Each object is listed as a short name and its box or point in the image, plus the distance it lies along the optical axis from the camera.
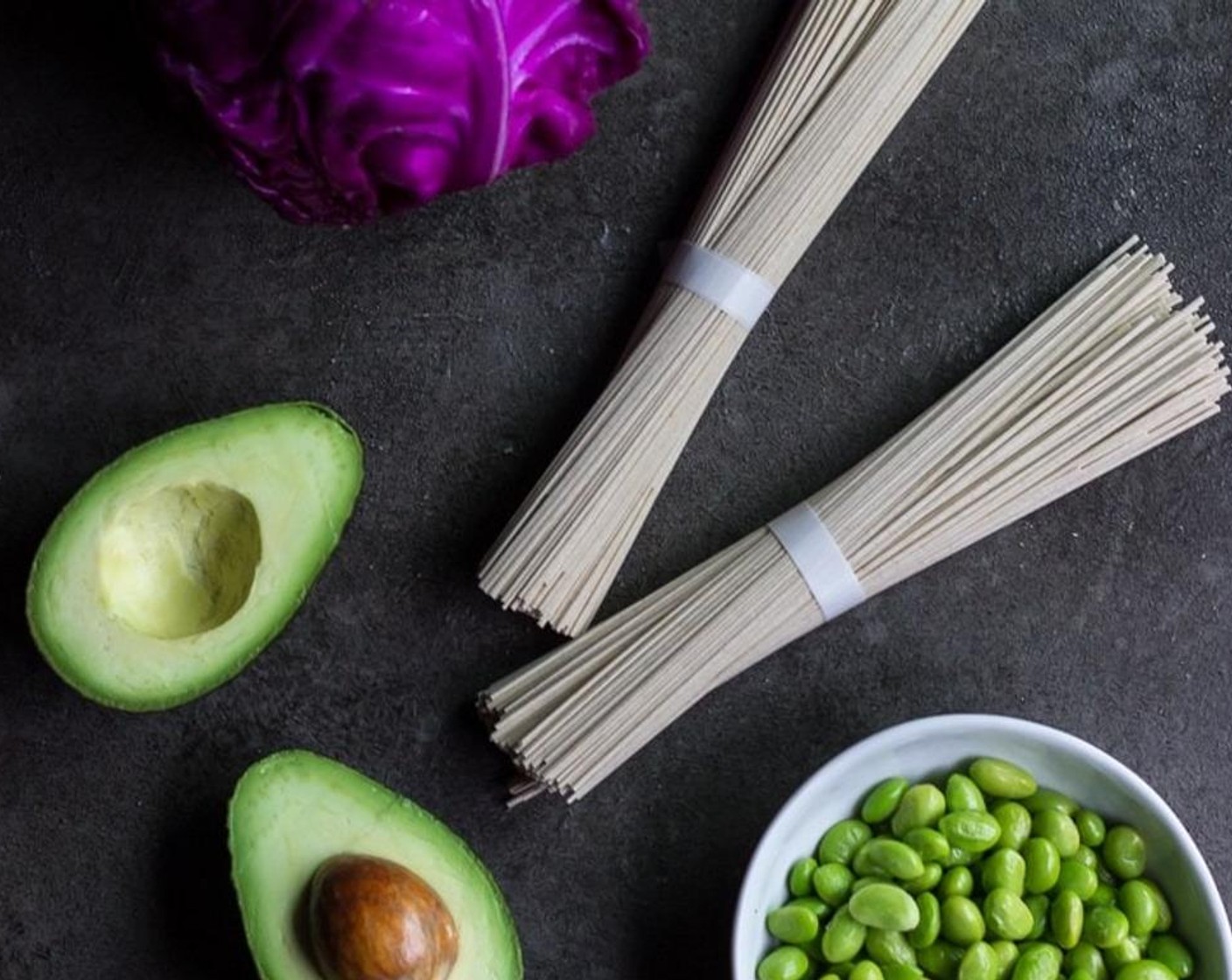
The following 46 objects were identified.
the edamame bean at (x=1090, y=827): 0.53
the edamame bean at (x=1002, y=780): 0.52
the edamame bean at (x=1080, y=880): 0.52
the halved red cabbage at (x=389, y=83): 0.46
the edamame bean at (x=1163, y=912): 0.53
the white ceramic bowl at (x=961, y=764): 0.51
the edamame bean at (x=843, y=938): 0.52
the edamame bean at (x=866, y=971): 0.51
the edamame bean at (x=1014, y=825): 0.53
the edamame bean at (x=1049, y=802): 0.53
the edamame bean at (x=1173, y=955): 0.52
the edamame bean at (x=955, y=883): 0.52
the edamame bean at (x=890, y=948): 0.52
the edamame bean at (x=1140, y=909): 0.52
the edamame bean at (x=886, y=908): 0.51
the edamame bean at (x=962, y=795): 0.52
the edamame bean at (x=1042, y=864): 0.52
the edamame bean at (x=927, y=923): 0.52
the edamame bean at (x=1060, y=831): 0.52
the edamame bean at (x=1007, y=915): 0.51
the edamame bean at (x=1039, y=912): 0.53
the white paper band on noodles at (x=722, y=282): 0.52
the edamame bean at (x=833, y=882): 0.52
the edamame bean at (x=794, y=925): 0.52
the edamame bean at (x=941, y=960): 0.52
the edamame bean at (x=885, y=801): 0.52
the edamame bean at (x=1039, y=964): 0.51
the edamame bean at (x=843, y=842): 0.53
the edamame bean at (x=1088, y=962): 0.52
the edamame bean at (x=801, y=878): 0.53
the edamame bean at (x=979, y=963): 0.51
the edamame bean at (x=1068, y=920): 0.52
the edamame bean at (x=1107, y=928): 0.52
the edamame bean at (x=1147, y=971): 0.51
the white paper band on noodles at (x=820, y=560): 0.52
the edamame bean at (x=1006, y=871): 0.52
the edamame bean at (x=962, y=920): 0.52
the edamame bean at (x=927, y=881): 0.52
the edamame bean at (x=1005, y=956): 0.52
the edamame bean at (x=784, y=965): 0.52
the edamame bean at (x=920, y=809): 0.52
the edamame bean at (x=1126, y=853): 0.53
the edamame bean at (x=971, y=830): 0.52
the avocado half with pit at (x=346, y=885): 0.49
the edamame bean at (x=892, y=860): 0.51
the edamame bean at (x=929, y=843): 0.52
